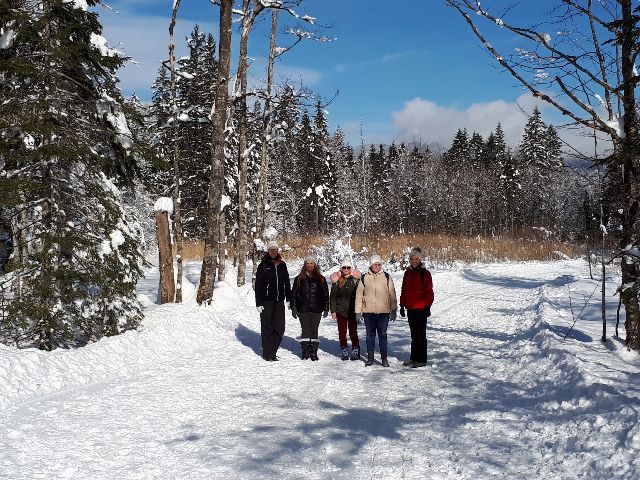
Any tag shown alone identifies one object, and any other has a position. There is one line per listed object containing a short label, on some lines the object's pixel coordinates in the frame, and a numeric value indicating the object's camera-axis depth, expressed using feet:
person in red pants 31.24
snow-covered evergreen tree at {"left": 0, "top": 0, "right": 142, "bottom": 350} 26.05
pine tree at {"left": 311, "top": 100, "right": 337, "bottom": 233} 167.43
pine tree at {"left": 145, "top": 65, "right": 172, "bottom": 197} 32.83
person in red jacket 29.12
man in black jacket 30.63
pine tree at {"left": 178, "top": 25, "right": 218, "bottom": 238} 90.74
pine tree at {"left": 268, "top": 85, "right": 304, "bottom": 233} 160.99
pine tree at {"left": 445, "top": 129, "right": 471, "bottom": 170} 253.03
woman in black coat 31.07
